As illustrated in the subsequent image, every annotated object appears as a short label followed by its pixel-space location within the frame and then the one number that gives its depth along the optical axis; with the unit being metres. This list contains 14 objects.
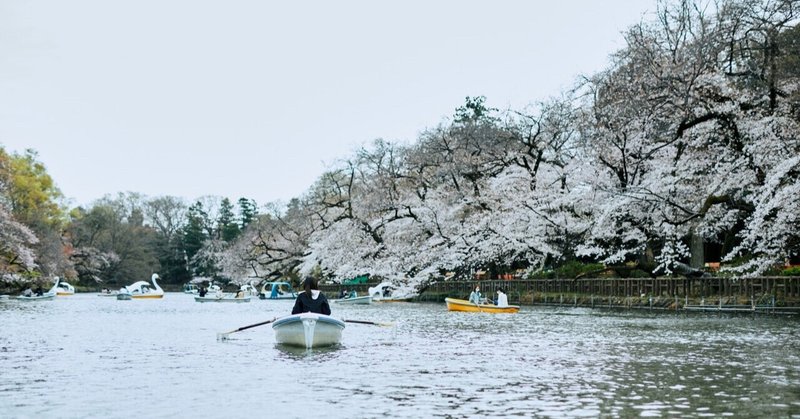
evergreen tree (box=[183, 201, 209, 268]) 130.50
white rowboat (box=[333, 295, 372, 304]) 61.67
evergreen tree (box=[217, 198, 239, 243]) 135.25
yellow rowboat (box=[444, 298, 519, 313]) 39.41
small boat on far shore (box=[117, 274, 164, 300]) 80.25
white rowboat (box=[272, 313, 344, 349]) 22.03
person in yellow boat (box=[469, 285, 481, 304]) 40.84
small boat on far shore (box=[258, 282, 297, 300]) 78.81
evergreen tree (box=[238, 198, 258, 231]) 141.88
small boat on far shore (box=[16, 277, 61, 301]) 69.75
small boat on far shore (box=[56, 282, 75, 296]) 88.20
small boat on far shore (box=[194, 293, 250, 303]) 72.31
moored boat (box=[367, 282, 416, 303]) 62.09
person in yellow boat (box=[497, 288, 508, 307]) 39.31
